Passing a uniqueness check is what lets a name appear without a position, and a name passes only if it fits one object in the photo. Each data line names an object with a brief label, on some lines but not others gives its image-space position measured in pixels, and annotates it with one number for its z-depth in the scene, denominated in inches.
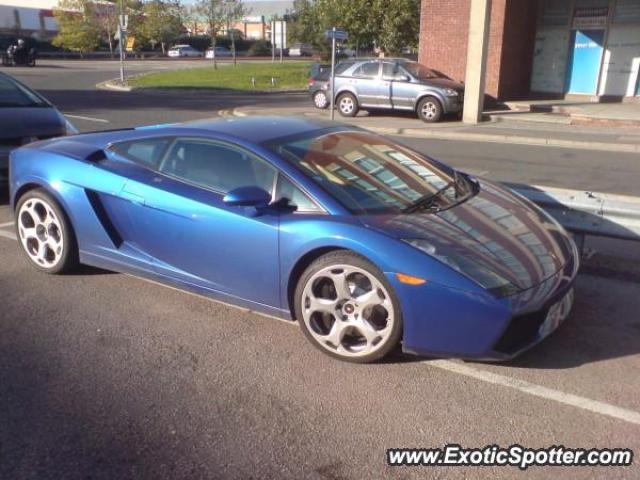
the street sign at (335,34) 518.3
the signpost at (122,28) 986.1
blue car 129.8
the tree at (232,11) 1532.2
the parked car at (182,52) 2549.2
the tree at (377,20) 1028.5
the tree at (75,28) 2087.2
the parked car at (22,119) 286.7
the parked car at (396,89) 645.9
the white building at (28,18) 2797.7
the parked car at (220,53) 2523.9
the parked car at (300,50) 2677.2
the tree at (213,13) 1504.7
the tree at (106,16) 1786.8
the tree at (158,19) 1914.7
